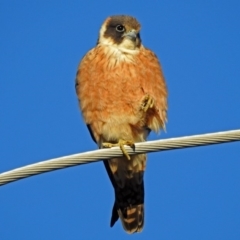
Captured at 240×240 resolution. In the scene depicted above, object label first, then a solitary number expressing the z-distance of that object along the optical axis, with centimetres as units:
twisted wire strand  705
